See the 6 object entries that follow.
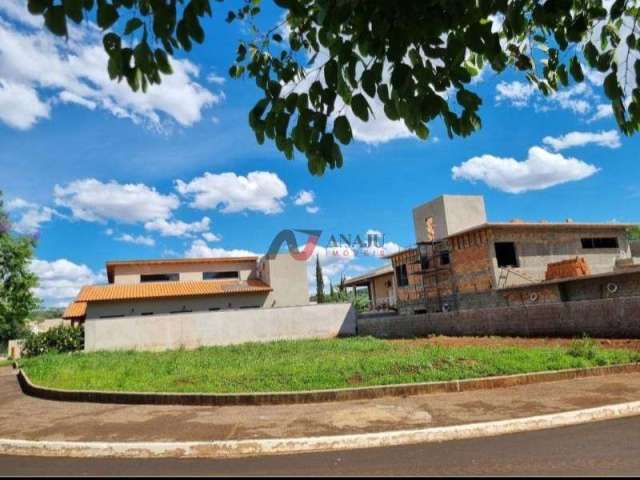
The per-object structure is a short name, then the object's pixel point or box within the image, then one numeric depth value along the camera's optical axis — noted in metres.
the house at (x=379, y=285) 43.52
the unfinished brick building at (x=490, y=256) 27.50
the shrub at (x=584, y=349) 11.48
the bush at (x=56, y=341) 26.39
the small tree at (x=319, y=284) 49.71
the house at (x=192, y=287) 31.86
